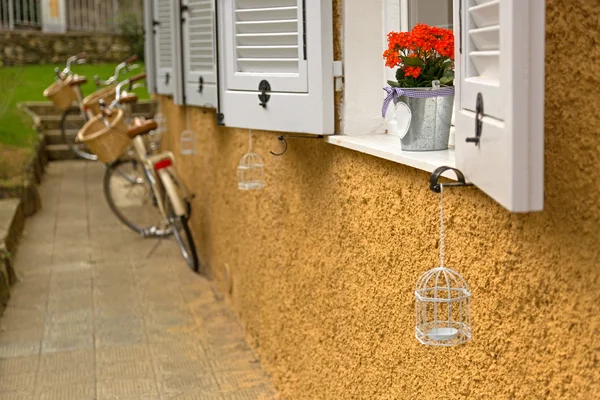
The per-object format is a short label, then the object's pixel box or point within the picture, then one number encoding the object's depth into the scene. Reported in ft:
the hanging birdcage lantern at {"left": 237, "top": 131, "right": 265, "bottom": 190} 14.43
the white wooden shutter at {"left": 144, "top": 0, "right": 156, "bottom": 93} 28.11
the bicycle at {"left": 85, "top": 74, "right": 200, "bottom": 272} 22.67
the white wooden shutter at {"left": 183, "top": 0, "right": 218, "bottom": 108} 19.75
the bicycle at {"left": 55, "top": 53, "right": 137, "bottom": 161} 29.76
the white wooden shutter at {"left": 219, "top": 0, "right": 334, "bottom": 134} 11.26
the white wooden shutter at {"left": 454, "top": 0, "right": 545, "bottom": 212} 5.52
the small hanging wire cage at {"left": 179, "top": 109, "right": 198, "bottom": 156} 22.99
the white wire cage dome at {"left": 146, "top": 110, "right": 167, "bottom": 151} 29.03
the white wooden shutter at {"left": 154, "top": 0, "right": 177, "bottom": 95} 24.94
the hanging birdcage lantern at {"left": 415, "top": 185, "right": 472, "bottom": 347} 7.68
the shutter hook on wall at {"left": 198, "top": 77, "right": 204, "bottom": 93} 20.38
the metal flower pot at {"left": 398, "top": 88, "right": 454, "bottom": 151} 9.09
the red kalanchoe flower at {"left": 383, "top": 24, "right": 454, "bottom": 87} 9.12
